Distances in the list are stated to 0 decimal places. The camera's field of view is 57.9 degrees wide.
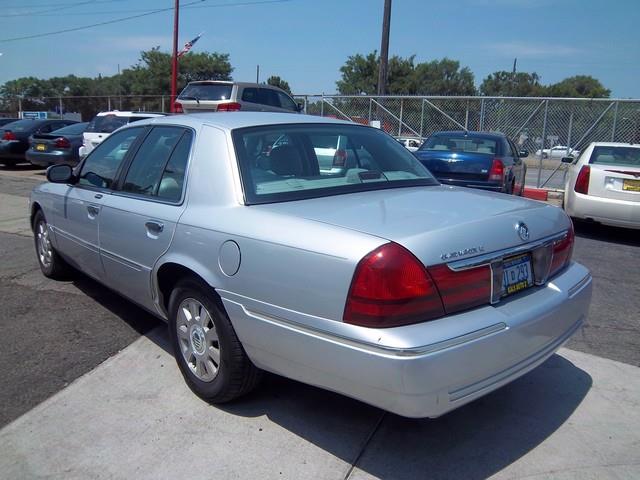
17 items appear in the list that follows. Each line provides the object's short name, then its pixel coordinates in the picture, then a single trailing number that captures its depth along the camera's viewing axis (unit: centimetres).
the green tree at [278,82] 6631
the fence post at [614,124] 1389
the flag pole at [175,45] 2298
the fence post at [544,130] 1481
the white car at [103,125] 1283
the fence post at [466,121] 1649
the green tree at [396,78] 5419
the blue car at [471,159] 905
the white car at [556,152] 1501
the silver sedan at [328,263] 243
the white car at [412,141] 1725
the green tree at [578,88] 6295
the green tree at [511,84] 6581
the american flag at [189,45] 2466
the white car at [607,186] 802
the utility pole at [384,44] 2005
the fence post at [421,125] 1716
